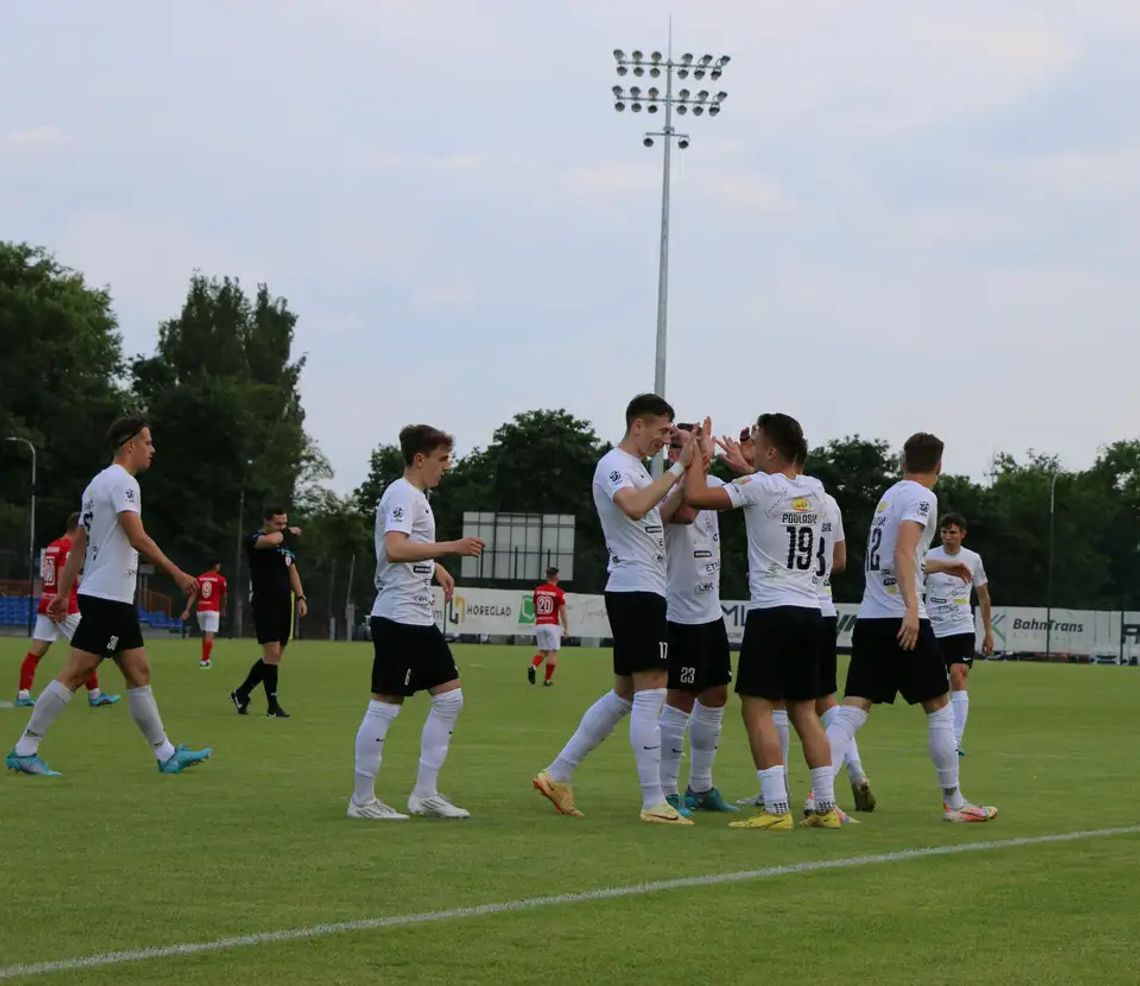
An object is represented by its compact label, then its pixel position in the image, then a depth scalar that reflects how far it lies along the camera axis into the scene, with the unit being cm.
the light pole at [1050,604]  6694
